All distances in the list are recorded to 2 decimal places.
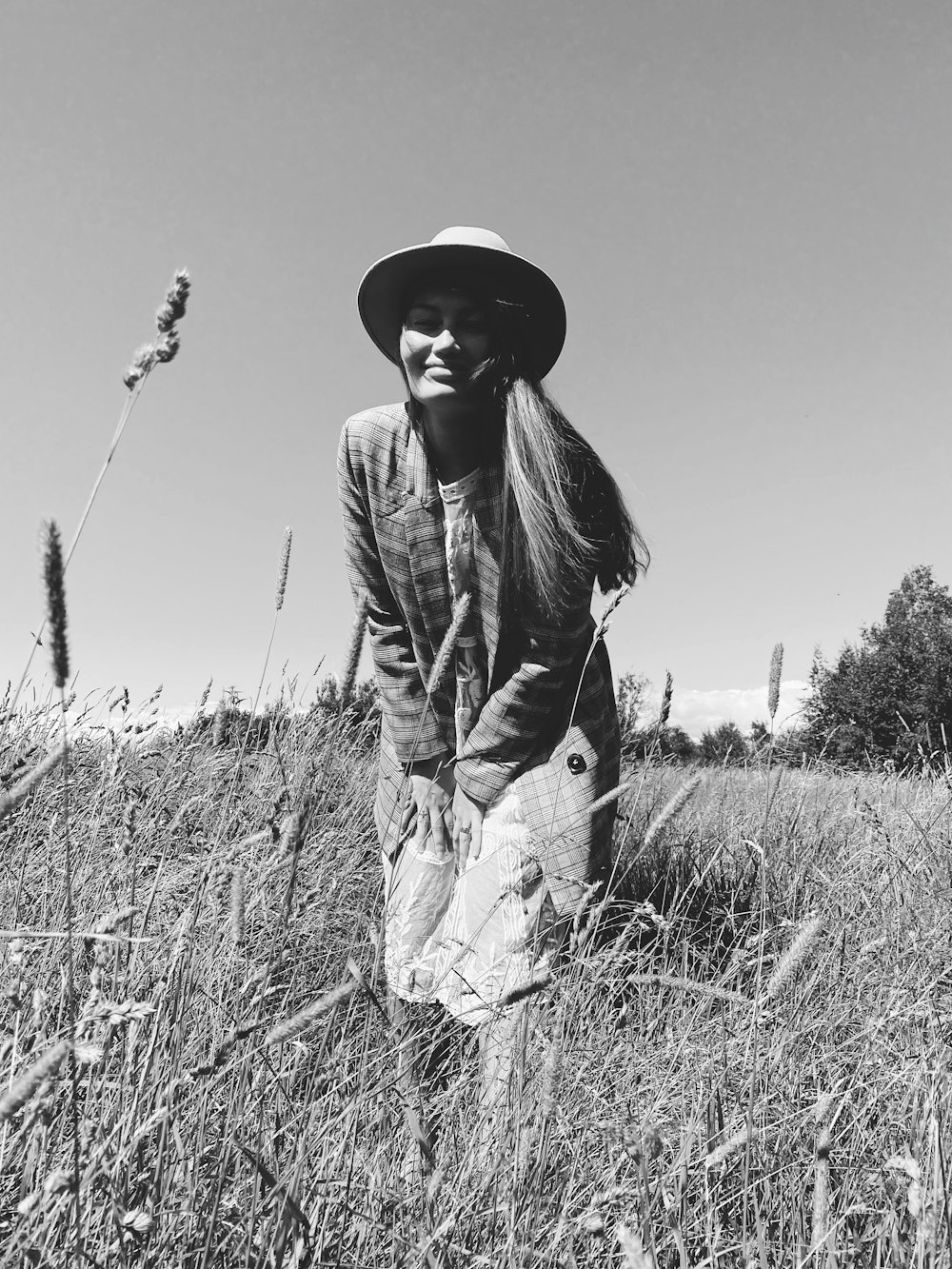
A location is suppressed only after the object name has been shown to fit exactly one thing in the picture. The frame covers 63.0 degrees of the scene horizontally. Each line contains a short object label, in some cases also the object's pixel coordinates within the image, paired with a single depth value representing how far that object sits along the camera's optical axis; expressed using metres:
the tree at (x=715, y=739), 43.88
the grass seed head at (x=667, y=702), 2.16
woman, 2.31
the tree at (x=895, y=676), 35.19
